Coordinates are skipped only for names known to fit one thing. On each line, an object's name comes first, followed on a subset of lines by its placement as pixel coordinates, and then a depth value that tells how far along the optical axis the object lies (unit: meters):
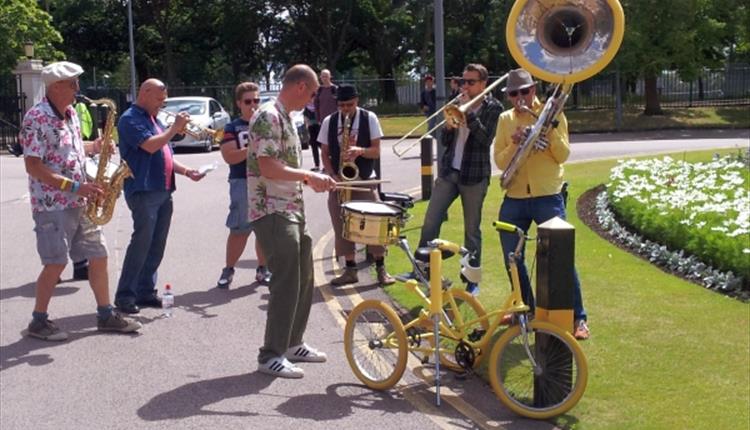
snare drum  6.41
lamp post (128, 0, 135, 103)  40.36
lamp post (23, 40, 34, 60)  31.84
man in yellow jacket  7.04
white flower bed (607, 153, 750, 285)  9.38
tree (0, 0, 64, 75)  37.78
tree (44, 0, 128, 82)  58.97
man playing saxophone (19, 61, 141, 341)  7.22
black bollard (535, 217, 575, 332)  5.83
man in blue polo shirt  8.03
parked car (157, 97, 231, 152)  26.99
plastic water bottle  8.38
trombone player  8.08
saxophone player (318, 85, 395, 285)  9.06
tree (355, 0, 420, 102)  50.25
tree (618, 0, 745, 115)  32.47
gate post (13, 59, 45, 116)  28.84
